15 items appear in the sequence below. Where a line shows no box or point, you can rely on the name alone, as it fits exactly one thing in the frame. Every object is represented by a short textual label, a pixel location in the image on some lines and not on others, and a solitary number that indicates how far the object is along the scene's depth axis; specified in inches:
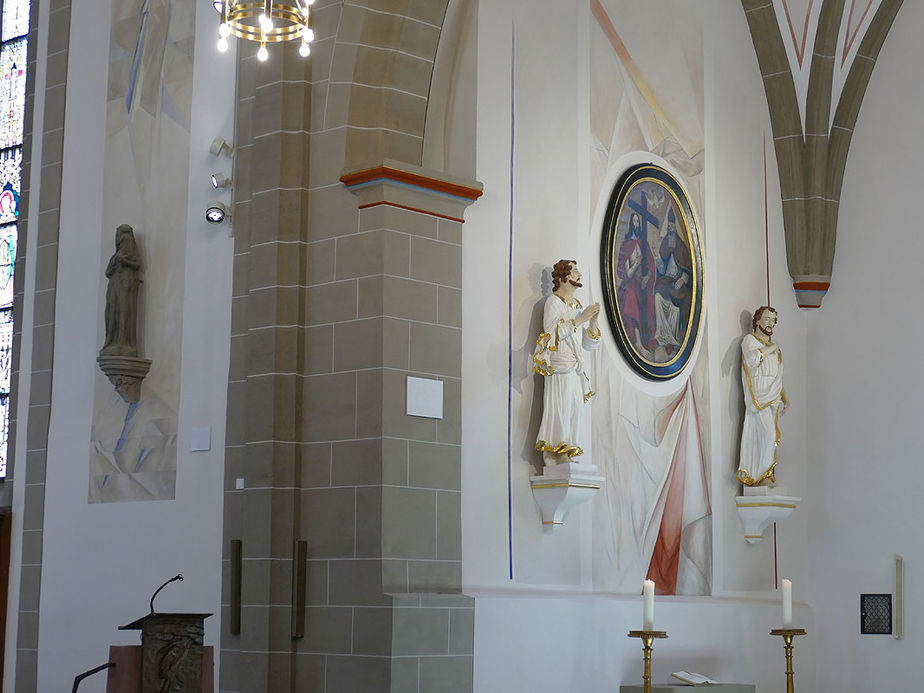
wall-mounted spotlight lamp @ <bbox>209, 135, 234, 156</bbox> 341.1
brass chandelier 242.8
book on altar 345.4
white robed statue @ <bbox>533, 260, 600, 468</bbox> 327.0
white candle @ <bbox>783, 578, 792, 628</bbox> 358.0
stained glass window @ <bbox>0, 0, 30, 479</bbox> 415.5
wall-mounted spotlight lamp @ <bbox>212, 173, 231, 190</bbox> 338.0
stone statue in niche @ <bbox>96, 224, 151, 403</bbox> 355.9
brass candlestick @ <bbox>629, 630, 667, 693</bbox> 323.1
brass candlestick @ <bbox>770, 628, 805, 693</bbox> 357.7
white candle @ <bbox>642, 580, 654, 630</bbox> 322.3
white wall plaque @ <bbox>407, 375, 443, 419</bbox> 299.3
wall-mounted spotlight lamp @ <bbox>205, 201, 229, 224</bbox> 337.1
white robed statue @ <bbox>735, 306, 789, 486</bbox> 399.9
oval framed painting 366.0
